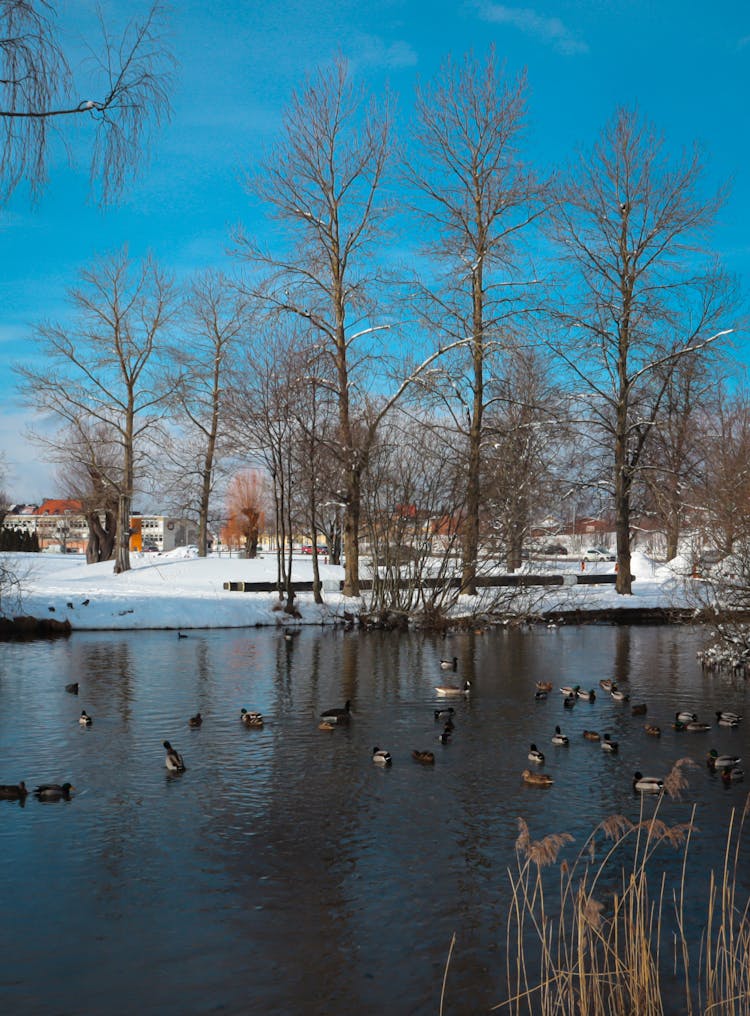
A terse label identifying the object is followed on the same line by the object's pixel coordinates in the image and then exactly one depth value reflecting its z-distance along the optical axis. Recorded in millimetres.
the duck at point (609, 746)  13461
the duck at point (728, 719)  15344
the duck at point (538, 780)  11750
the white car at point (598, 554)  76812
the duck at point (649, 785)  11398
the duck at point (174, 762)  12266
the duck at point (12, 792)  11062
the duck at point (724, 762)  12297
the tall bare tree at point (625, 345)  35969
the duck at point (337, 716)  15281
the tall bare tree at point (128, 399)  44281
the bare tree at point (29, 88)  6516
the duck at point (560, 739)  13805
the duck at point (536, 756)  12625
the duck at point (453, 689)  18109
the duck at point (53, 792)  11078
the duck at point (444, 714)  15612
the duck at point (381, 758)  12664
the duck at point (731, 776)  11977
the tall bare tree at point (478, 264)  33250
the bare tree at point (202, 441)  47406
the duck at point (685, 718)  15195
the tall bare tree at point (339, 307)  32906
